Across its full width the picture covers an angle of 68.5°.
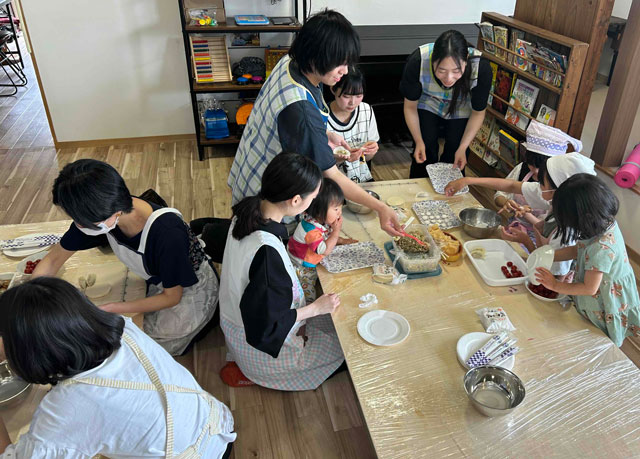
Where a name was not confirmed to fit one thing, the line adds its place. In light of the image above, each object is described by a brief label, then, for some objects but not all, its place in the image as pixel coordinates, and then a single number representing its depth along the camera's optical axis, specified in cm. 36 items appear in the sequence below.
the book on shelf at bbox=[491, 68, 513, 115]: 331
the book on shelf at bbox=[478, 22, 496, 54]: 330
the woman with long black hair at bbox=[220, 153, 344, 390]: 151
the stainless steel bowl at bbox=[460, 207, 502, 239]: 197
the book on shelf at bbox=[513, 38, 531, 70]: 300
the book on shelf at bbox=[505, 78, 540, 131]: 307
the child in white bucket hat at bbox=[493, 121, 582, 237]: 204
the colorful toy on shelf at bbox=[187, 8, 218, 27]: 368
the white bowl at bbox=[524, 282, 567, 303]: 160
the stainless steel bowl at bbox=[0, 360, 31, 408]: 133
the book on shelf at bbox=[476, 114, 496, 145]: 364
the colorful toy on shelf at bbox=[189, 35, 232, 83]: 377
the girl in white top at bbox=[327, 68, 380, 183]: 240
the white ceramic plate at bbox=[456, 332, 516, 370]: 137
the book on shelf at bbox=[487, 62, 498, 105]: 342
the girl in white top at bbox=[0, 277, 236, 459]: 97
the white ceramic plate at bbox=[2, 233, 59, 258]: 186
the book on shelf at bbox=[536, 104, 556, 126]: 284
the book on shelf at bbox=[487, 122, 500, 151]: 356
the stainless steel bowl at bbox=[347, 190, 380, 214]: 206
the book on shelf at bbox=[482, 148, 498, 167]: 365
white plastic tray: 168
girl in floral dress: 150
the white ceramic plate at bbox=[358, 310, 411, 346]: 146
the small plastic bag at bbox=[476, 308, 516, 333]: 148
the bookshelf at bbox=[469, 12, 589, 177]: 264
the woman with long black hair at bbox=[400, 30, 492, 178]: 234
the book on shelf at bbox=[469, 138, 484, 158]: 380
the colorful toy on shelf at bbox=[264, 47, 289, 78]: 391
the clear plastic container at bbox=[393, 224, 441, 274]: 171
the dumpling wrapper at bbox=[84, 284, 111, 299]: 170
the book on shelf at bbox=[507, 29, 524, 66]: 309
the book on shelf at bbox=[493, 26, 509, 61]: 316
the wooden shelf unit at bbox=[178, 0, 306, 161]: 357
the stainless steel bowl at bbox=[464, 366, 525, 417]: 128
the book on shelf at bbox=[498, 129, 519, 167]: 333
